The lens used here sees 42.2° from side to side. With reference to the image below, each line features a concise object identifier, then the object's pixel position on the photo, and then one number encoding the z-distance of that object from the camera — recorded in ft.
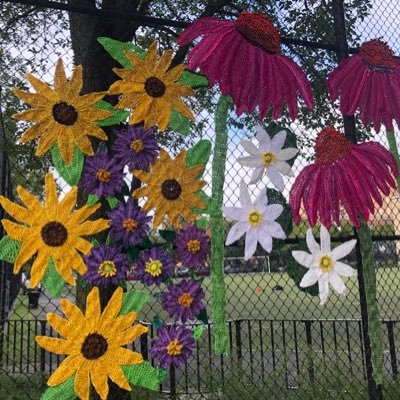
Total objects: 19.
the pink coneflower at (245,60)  8.25
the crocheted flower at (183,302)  7.40
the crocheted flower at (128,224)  7.39
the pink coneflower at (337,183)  8.82
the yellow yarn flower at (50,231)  6.84
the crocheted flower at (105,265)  7.16
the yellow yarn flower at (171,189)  7.55
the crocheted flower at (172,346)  7.20
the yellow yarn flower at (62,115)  7.15
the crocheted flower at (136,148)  7.61
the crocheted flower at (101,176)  7.42
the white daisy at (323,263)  8.35
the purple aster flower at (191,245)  7.59
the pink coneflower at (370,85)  9.68
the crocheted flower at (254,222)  8.08
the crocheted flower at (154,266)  7.36
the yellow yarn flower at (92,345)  6.73
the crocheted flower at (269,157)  8.39
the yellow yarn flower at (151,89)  7.59
